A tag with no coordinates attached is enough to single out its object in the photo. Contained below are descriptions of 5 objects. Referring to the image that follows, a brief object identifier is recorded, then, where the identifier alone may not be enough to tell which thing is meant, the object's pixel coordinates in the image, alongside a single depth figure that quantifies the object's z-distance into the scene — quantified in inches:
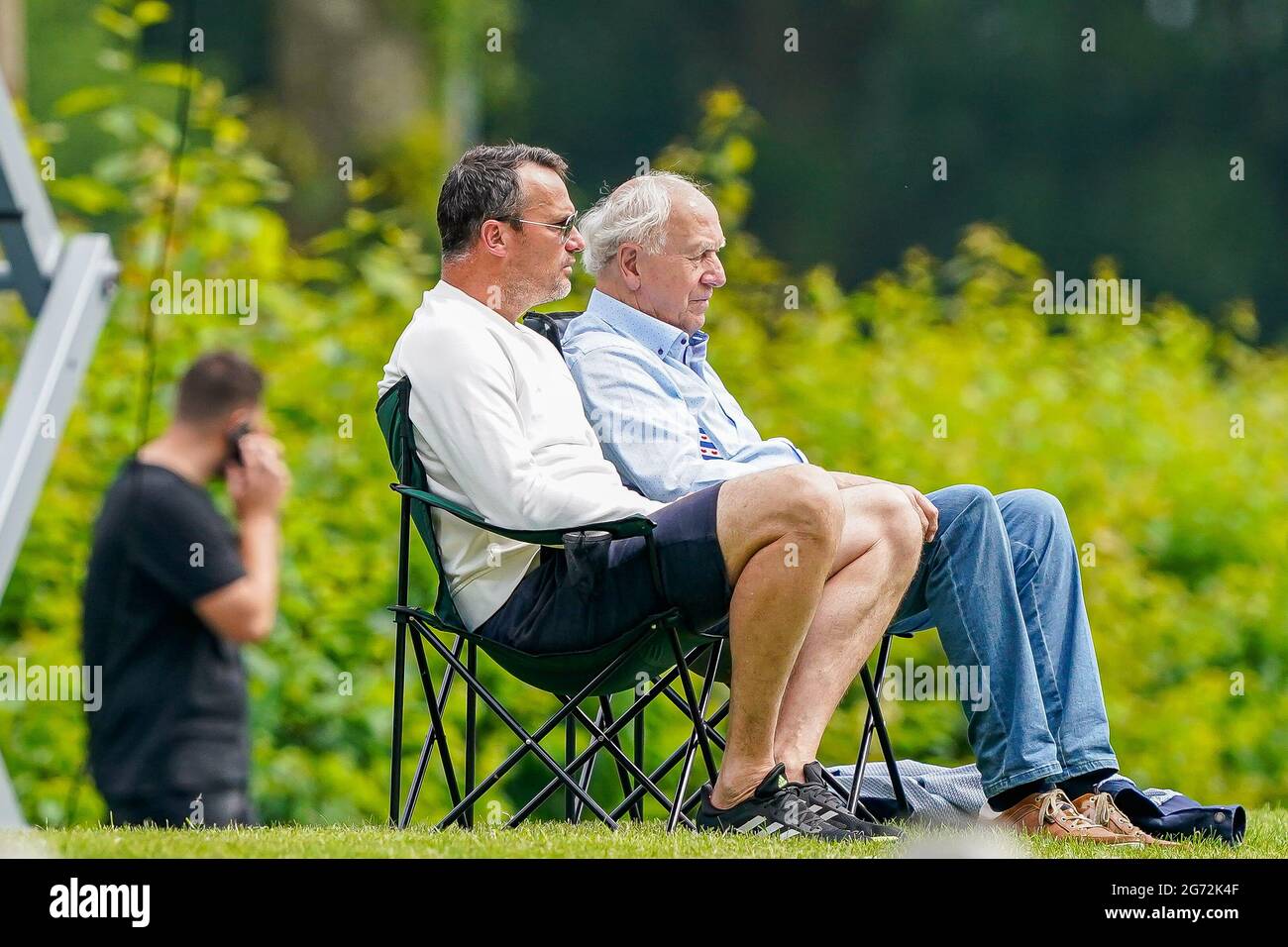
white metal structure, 136.2
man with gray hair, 208.4
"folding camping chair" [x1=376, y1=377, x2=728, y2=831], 201.3
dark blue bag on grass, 215.9
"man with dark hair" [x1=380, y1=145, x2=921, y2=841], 194.9
